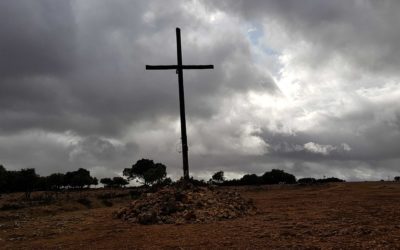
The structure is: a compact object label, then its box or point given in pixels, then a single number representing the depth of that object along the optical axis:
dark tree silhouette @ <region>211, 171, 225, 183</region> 80.62
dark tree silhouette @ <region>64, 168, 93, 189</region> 87.12
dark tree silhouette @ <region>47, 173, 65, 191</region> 85.37
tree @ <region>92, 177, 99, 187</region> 91.11
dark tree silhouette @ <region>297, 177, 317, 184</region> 60.77
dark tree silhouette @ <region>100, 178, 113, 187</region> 96.72
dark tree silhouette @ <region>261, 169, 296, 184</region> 74.62
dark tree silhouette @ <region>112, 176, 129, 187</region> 95.00
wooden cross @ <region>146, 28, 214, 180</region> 21.89
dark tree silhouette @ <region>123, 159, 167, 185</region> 78.69
